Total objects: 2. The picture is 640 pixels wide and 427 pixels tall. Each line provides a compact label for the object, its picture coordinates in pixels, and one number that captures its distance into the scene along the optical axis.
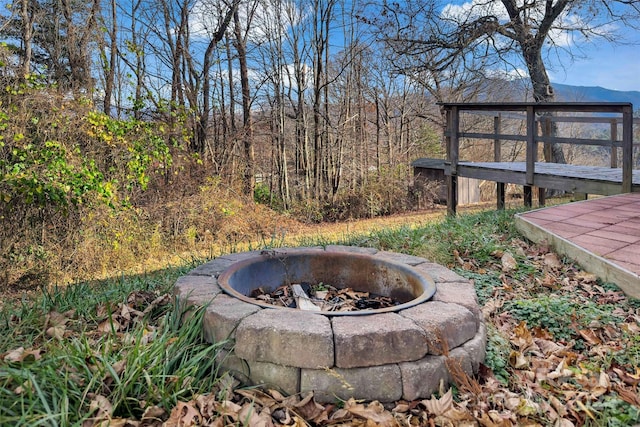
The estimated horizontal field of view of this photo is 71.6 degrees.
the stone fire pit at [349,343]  1.74
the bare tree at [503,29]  8.99
